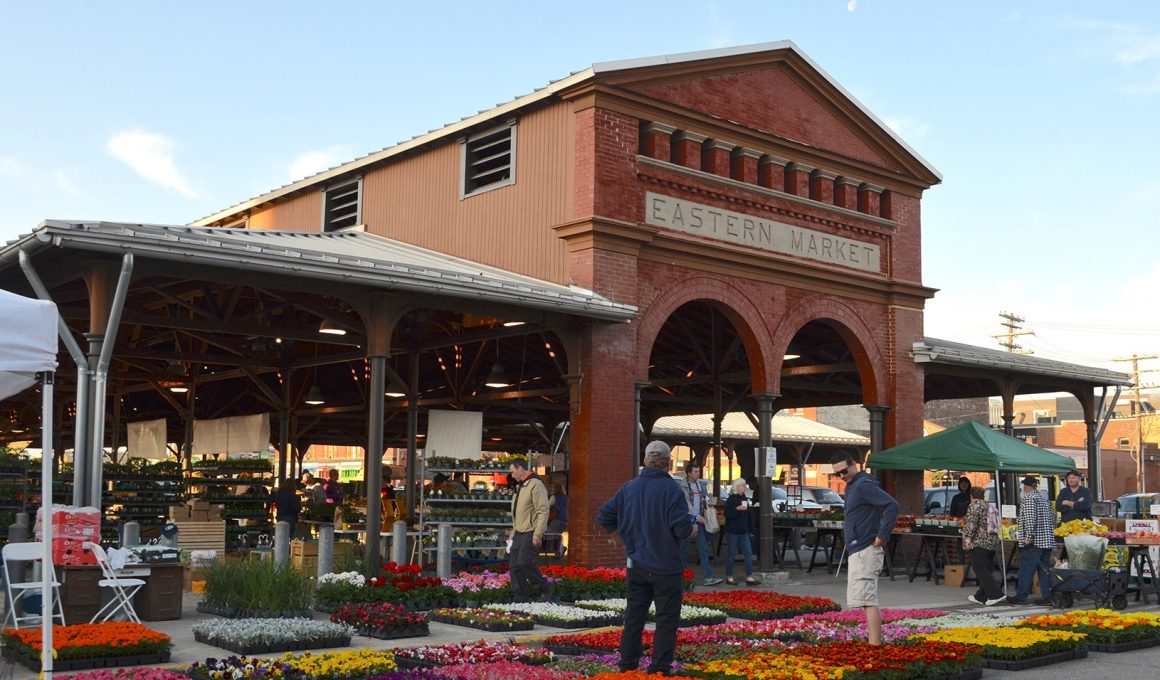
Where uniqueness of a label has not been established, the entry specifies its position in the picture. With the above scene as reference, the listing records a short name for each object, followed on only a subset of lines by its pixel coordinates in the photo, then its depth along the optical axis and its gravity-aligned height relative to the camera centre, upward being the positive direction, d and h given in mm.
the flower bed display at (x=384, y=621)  11586 -1541
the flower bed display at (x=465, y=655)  9672 -1588
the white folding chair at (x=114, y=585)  11375 -1172
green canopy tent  17672 +182
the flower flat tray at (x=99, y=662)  9219 -1571
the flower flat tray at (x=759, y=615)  13594 -1734
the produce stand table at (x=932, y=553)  19344 -1455
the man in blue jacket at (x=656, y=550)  8812 -638
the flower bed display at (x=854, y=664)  8984 -1565
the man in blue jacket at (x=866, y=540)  10594 -665
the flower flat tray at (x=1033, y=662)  10367 -1757
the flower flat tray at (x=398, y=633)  11594 -1653
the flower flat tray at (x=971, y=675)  9547 -1705
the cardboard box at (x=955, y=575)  18891 -1744
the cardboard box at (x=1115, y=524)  20889 -1036
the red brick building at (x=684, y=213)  18328 +4461
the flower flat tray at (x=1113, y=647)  11555 -1781
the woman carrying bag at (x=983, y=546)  16375 -1117
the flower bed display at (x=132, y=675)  8266 -1482
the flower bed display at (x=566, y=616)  12534 -1617
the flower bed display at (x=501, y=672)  8586 -1529
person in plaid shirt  16031 -895
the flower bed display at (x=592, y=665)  9234 -1605
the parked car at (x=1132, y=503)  33562 -1144
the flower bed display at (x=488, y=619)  12188 -1618
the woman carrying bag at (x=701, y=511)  17891 -698
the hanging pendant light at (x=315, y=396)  25578 +1512
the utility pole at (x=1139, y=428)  59969 +2026
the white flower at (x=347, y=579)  13777 -1329
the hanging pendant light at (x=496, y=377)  21391 +1615
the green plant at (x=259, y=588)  12406 -1310
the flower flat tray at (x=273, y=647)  10352 -1620
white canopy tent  7391 +734
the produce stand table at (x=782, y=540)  22219 -1434
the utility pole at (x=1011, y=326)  67688 +8056
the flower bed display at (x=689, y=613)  12961 -1644
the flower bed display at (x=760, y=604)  13758 -1664
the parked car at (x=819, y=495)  37344 -967
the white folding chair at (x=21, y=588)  10844 -1096
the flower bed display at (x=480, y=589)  13891 -1489
